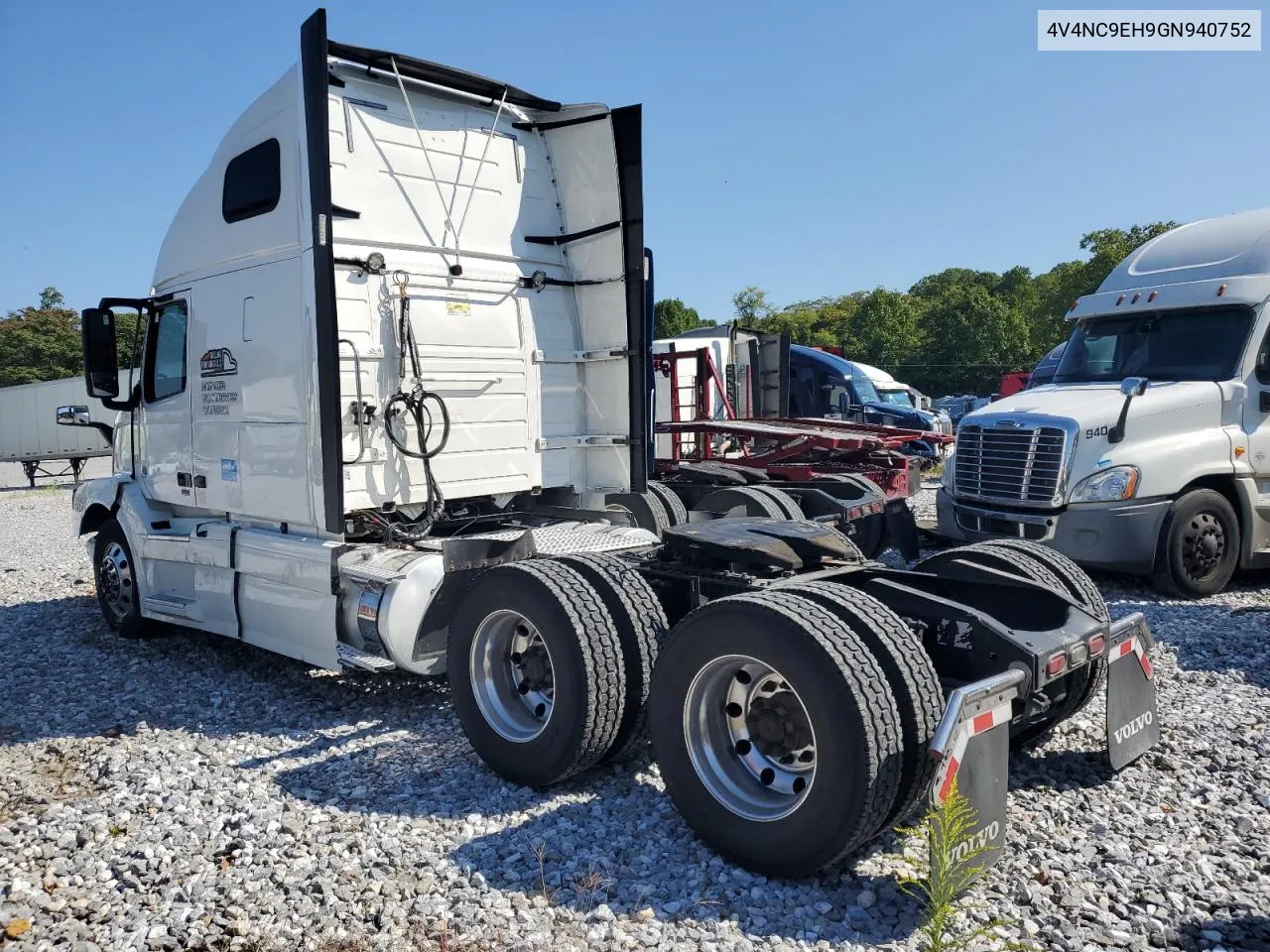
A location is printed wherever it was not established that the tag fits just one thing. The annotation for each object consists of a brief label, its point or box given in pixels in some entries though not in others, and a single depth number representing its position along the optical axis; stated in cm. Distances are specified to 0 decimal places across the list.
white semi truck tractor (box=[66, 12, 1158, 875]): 350
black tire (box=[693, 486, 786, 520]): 868
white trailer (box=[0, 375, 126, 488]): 2780
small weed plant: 288
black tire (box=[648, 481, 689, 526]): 803
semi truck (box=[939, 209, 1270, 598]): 791
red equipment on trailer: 894
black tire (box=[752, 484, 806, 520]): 866
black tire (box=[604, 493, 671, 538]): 696
